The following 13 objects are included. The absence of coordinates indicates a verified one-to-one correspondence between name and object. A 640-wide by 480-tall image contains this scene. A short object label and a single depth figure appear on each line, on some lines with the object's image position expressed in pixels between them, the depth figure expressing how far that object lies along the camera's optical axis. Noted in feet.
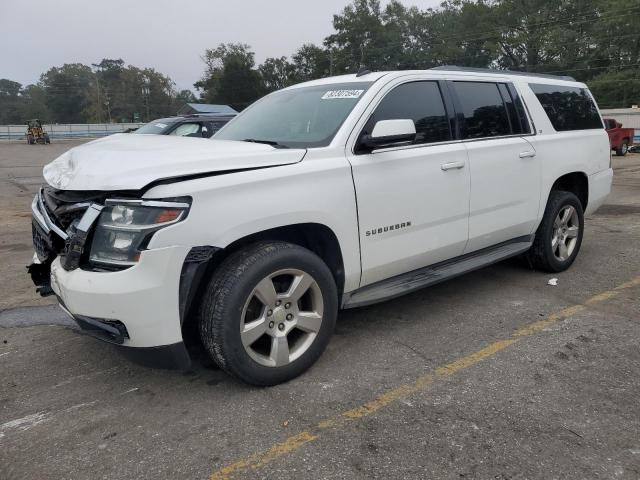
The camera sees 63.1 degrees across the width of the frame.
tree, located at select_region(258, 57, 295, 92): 260.01
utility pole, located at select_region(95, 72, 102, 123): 302.25
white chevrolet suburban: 8.66
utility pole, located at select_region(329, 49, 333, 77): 222.73
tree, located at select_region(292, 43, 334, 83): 245.65
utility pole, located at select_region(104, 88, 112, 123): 304.30
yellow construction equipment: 139.23
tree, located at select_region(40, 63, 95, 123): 331.98
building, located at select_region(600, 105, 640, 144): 123.34
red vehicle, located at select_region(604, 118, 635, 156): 71.42
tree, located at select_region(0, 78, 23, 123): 335.06
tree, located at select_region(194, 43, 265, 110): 240.32
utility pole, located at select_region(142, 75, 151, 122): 318.45
